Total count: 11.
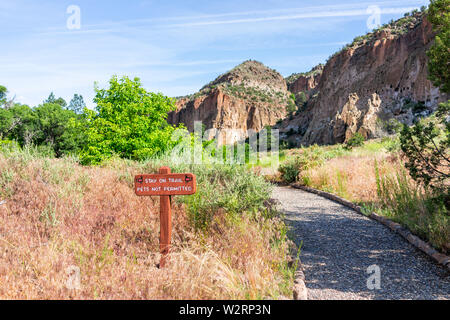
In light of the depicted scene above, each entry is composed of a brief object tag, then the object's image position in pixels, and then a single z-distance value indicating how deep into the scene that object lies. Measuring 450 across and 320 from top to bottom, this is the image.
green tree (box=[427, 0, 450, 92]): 5.14
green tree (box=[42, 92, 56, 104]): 80.18
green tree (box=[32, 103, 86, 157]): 42.91
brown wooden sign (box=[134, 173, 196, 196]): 4.25
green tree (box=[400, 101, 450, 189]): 5.25
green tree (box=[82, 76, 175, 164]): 11.94
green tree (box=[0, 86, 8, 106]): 51.59
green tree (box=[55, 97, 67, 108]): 80.75
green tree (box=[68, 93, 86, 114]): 77.06
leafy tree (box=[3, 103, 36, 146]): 42.28
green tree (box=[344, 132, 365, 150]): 33.12
